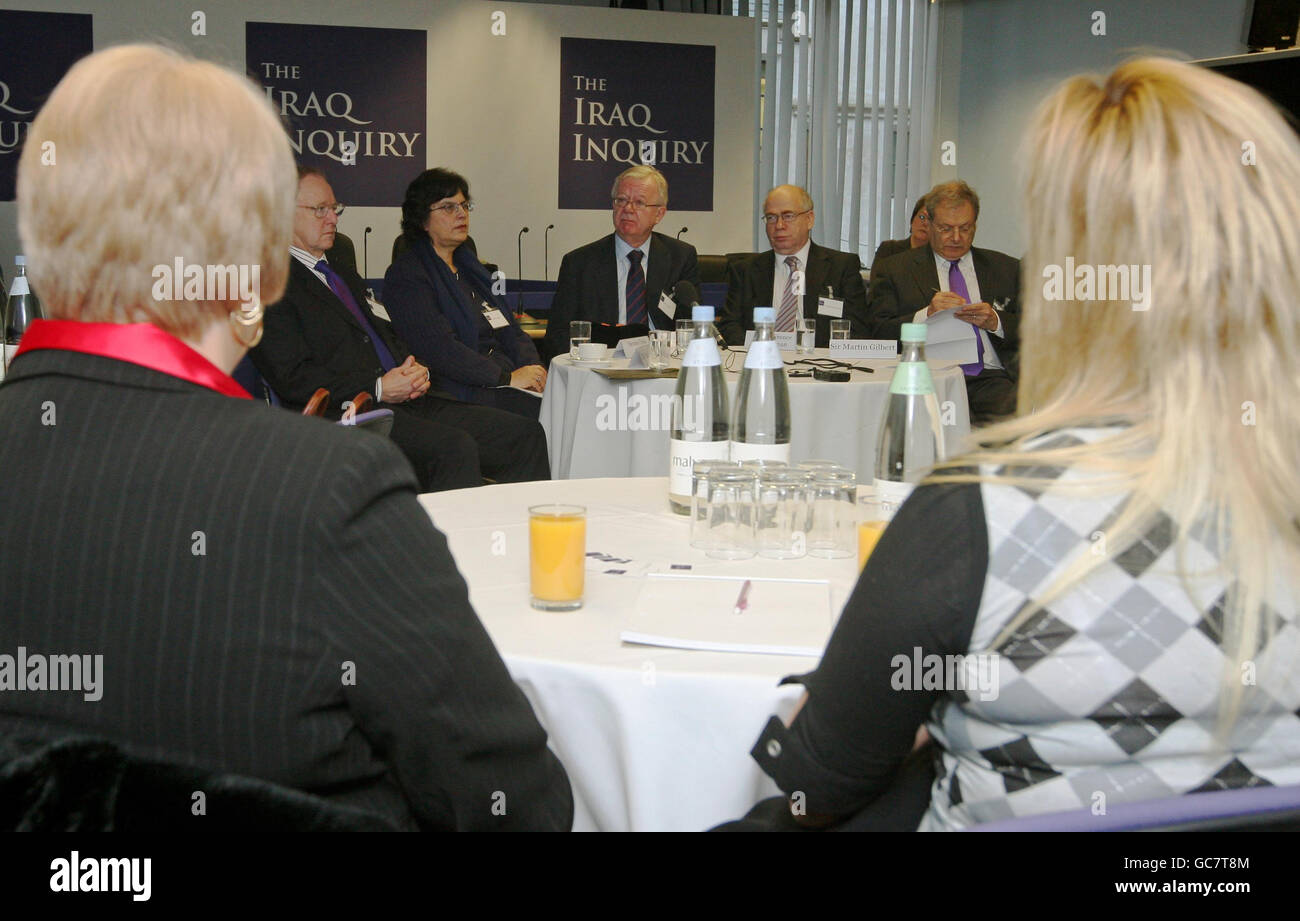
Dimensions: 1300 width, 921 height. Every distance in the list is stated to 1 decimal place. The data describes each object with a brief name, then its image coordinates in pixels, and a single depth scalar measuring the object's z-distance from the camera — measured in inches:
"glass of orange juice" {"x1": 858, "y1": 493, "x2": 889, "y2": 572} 60.5
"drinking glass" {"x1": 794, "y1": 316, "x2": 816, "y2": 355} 184.7
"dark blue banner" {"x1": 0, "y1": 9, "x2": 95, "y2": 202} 300.0
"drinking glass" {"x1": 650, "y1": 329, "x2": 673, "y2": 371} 174.9
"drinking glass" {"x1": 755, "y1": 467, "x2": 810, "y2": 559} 66.4
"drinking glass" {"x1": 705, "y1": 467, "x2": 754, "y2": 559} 66.7
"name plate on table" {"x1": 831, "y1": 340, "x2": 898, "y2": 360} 181.6
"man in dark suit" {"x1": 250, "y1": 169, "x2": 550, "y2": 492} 154.5
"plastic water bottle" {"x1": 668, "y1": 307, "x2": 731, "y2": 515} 75.7
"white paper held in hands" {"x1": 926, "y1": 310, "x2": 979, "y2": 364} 193.8
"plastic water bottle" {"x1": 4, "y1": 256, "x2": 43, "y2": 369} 131.8
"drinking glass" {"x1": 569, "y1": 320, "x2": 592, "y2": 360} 176.1
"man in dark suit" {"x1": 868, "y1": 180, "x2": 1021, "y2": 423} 202.5
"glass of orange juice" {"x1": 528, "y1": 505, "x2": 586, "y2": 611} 56.8
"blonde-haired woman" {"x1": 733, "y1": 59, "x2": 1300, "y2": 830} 35.4
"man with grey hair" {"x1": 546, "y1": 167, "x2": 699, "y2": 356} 217.8
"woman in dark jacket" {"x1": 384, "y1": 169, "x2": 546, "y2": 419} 187.2
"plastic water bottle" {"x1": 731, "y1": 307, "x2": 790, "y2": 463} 75.0
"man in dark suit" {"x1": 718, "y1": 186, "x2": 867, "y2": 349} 222.2
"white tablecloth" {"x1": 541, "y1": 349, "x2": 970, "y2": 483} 153.2
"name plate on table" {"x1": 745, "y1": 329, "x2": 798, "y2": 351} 196.9
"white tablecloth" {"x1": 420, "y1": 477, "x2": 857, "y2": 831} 50.1
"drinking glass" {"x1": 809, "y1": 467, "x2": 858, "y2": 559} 66.9
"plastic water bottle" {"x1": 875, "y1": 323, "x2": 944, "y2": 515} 68.7
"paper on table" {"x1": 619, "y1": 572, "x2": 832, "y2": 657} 52.6
